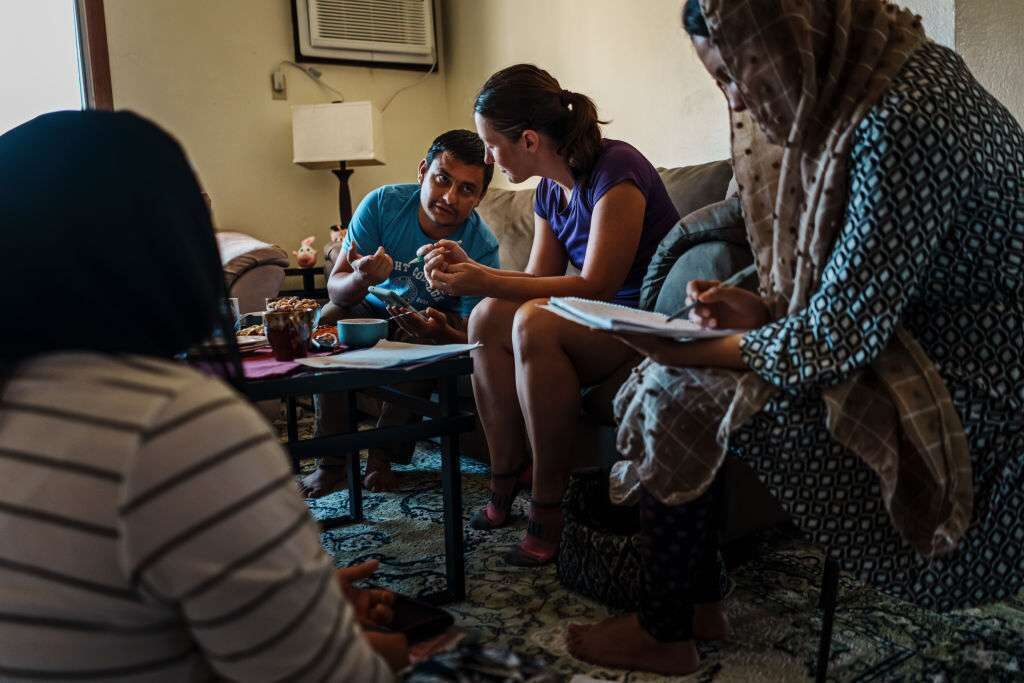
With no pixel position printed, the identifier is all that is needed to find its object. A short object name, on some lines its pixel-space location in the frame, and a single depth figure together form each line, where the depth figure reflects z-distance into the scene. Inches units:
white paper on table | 58.4
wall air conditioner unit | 163.6
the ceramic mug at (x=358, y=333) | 68.2
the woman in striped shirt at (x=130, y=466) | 21.0
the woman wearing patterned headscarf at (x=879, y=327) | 44.2
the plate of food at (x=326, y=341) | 67.2
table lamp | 155.5
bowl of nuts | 64.5
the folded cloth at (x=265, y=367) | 56.2
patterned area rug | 55.1
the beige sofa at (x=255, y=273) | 123.4
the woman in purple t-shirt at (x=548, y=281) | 72.2
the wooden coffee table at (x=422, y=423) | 55.9
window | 147.4
